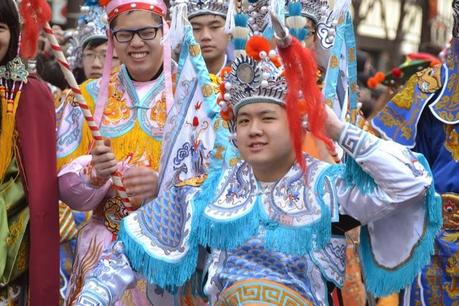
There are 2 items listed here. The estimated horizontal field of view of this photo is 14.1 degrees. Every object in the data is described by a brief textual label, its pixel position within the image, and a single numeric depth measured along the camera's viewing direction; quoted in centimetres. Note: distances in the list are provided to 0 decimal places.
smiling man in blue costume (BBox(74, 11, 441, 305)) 696
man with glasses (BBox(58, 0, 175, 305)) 886
